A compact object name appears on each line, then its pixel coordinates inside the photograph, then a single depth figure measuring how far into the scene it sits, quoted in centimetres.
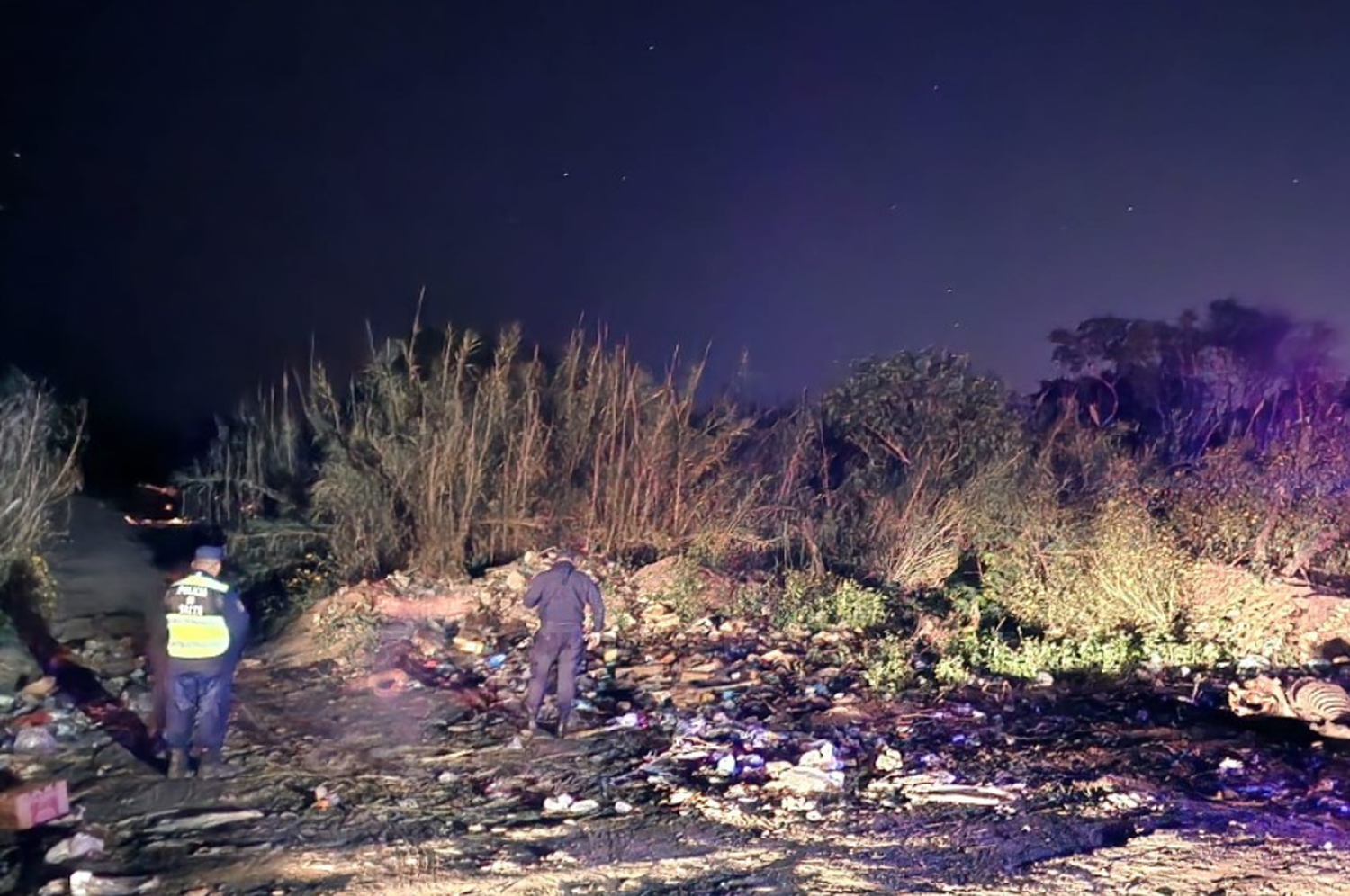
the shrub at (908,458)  1373
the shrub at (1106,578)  1073
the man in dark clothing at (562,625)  899
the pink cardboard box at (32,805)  673
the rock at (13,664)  1020
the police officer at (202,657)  770
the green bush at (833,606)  1206
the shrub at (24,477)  1224
